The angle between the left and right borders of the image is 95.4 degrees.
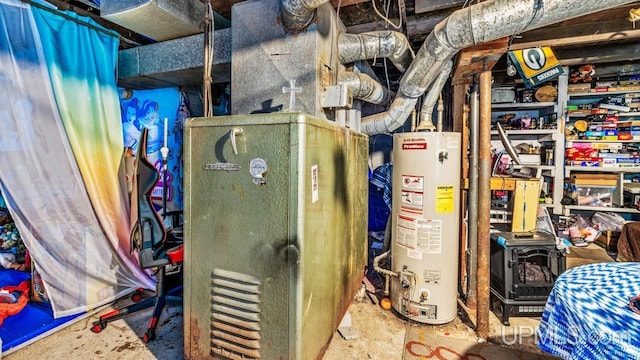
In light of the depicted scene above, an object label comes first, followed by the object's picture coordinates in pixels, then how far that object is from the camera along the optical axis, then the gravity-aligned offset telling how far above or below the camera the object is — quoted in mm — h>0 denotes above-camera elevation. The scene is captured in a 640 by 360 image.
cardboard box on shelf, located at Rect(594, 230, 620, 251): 3521 -777
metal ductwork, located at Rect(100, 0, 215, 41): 2072 +1212
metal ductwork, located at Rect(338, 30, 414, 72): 2264 +1031
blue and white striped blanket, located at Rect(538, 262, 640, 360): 917 -490
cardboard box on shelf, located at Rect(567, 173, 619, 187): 3666 -49
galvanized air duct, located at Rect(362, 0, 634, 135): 1593 +908
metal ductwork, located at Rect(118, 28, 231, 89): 2449 +1013
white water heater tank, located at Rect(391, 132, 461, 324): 2266 -398
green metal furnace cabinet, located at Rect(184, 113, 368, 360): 1321 -297
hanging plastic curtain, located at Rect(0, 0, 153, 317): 2111 +168
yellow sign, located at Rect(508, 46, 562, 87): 2992 +1160
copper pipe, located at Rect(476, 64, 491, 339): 2156 -225
